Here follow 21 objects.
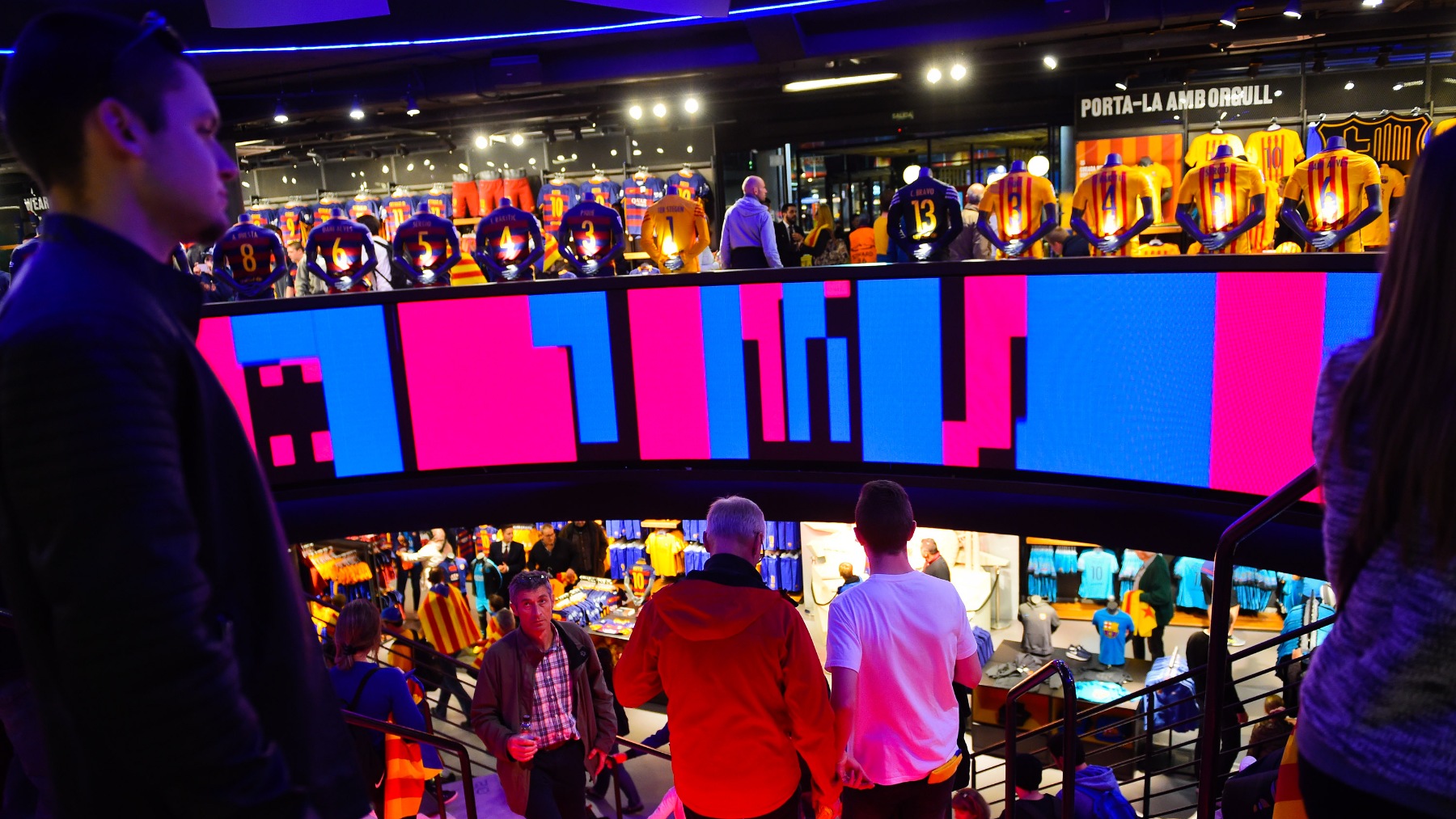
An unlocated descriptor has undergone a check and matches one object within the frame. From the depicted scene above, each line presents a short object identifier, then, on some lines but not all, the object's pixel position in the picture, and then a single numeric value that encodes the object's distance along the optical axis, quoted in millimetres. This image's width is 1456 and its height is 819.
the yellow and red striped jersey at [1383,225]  6164
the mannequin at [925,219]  5090
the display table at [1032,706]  8016
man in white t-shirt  2975
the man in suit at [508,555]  10633
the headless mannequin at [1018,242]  4855
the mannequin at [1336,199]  4355
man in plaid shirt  4109
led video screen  4242
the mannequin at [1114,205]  4684
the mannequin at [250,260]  5871
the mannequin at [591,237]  5875
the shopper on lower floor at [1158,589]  8828
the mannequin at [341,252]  6113
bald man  6945
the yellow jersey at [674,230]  5820
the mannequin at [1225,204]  4477
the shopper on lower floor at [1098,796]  4449
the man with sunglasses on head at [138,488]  881
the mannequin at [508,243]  5926
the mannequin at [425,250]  6082
